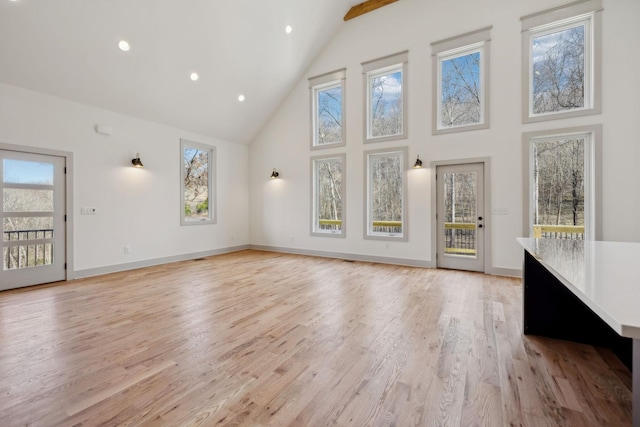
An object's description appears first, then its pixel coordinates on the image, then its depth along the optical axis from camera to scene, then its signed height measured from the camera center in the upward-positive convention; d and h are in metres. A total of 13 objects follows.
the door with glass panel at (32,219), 4.04 -0.07
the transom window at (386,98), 5.64 +2.37
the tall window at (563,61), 4.23 +2.34
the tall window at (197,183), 6.29 +0.70
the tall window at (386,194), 5.70 +0.37
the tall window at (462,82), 4.94 +2.34
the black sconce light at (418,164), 5.37 +0.90
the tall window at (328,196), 6.41 +0.39
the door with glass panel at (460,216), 5.01 -0.07
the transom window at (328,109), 6.42 +2.40
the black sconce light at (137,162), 5.25 +0.94
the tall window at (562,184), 4.32 +0.43
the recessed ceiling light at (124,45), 4.20 +2.48
